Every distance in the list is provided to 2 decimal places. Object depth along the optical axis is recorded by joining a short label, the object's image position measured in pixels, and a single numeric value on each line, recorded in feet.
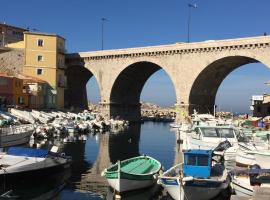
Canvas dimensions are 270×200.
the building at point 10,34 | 184.84
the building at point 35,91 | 131.38
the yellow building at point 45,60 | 145.14
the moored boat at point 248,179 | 39.31
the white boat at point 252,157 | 46.21
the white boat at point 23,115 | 107.35
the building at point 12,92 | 120.35
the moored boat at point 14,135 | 72.50
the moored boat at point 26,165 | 47.10
